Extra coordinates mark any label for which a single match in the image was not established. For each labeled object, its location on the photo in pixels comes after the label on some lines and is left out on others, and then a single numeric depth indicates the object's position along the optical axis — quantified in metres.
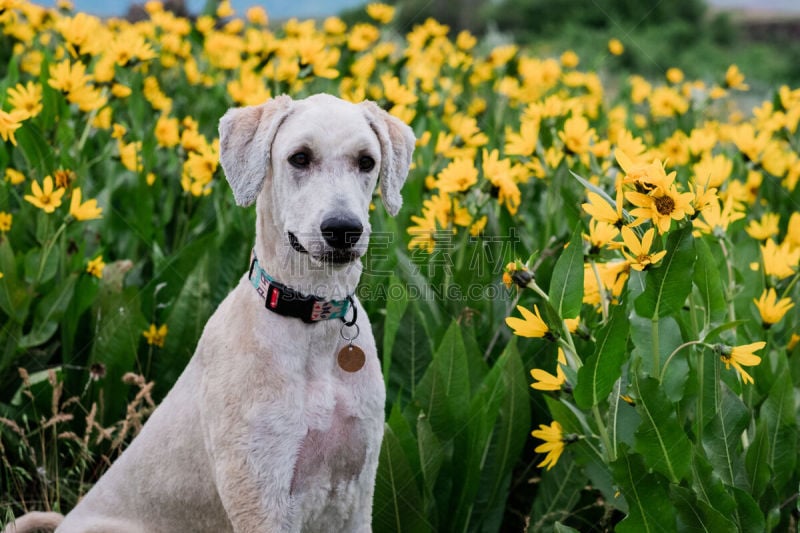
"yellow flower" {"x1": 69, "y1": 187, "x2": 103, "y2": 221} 3.72
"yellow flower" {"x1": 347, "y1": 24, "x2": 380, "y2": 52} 5.78
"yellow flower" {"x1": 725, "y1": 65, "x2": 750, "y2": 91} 6.19
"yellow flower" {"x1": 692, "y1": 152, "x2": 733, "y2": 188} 3.96
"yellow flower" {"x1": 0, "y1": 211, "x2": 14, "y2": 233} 3.95
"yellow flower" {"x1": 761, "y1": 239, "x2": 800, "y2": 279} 3.55
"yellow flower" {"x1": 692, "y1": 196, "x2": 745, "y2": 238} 3.18
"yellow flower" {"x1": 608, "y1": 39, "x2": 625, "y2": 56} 6.48
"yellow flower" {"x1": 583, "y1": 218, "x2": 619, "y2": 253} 3.07
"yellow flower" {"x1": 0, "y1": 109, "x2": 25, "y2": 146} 3.16
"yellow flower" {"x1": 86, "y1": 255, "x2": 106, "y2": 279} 3.84
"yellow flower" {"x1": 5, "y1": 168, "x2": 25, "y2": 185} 4.24
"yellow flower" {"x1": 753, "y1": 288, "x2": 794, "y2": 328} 3.19
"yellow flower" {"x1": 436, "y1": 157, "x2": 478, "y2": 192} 3.81
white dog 2.41
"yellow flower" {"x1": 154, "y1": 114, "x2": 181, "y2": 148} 4.94
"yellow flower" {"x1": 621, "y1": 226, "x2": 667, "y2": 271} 2.42
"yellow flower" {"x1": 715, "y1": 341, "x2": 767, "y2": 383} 2.47
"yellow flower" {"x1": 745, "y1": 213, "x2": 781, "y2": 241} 4.25
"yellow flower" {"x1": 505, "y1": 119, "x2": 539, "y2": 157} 4.41
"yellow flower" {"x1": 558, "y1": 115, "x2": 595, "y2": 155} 4.20
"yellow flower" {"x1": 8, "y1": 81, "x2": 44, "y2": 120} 4.14
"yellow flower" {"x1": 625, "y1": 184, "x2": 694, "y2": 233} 2.34
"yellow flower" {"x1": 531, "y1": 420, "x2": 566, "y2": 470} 2.80
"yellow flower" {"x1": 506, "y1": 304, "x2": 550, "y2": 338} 2.48
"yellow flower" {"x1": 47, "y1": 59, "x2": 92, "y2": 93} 4.16
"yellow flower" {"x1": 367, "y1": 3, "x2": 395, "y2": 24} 6.36
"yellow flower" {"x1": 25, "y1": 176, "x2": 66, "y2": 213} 3.60
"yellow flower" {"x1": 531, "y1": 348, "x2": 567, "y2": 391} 2.65
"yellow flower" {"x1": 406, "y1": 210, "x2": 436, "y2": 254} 4.04
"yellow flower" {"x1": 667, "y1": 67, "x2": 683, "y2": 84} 7.08
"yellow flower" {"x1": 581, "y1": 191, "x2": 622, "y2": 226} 2.47
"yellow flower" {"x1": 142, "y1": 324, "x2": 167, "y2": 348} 3.81
